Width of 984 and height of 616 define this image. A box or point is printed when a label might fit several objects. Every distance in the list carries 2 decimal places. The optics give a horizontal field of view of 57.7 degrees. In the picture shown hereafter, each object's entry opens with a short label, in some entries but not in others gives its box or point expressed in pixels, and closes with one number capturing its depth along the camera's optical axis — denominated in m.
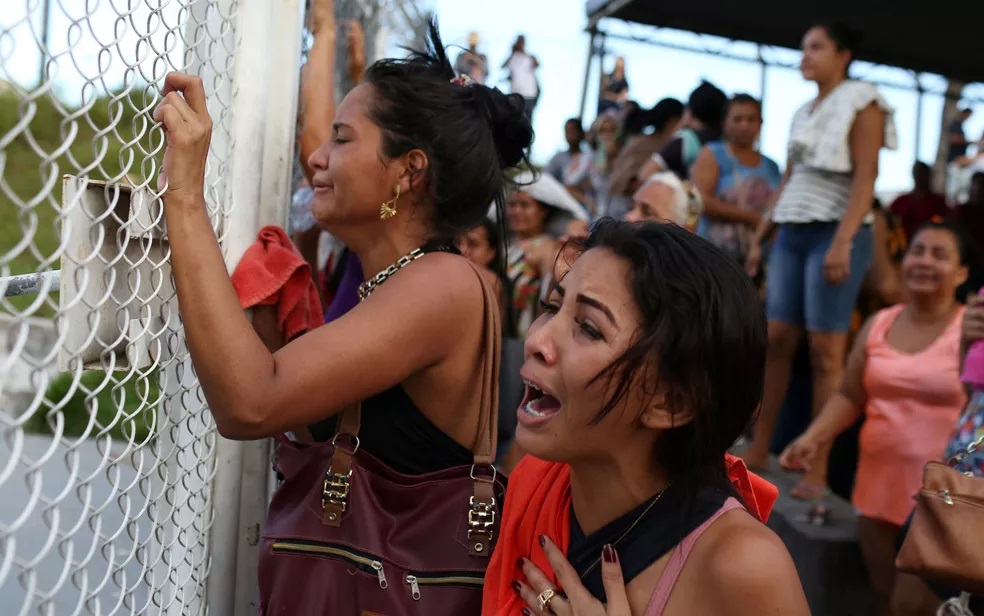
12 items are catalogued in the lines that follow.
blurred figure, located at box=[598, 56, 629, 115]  8.17
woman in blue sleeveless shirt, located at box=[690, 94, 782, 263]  4.52
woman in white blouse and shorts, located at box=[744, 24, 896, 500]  3.69
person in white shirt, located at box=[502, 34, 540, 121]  7.84
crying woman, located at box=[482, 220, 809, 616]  1.39
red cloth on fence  1.86
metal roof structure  6.28
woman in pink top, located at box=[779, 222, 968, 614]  3.19
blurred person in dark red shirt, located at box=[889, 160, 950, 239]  5.46
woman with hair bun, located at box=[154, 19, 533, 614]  1.39
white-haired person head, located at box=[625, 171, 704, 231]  3.83
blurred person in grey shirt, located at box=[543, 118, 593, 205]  7.09
